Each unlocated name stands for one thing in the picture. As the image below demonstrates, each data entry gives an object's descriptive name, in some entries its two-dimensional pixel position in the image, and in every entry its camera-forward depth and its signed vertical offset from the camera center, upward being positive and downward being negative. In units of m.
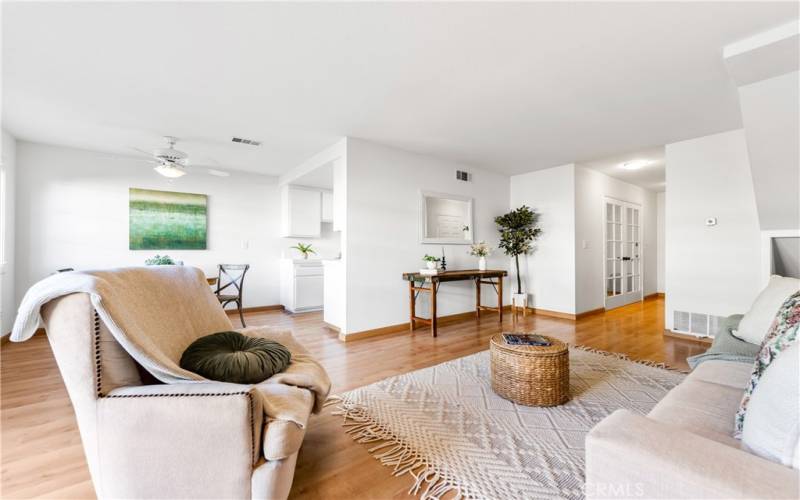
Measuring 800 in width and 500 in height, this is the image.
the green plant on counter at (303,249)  5.72 +0.04
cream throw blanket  1.07 -0.29
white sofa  0.66 -0.47
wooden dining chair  4.06 -0.43
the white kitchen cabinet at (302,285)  5.26 -0.56
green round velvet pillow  1.36 -0.48
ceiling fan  3.67 +1.06
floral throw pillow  1.03 -0.31
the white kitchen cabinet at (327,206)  5.98 +0.83
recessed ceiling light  4.82 +1.31
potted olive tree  5.15 +0.30
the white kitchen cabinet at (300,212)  5.54 +0.69
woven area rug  1.45 -1.01
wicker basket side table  2.06 -0.79
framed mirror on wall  4.48 +0.46
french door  5.52 -0.04
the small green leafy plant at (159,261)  3.79 -0.11
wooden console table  3.90 -0.36
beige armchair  1.05 -0.58
